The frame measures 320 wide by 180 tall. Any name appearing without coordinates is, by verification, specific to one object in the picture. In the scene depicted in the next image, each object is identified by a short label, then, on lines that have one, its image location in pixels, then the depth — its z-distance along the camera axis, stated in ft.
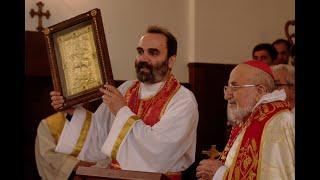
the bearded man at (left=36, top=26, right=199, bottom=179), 10.85
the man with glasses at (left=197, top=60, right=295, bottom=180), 8.34
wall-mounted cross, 19.61
